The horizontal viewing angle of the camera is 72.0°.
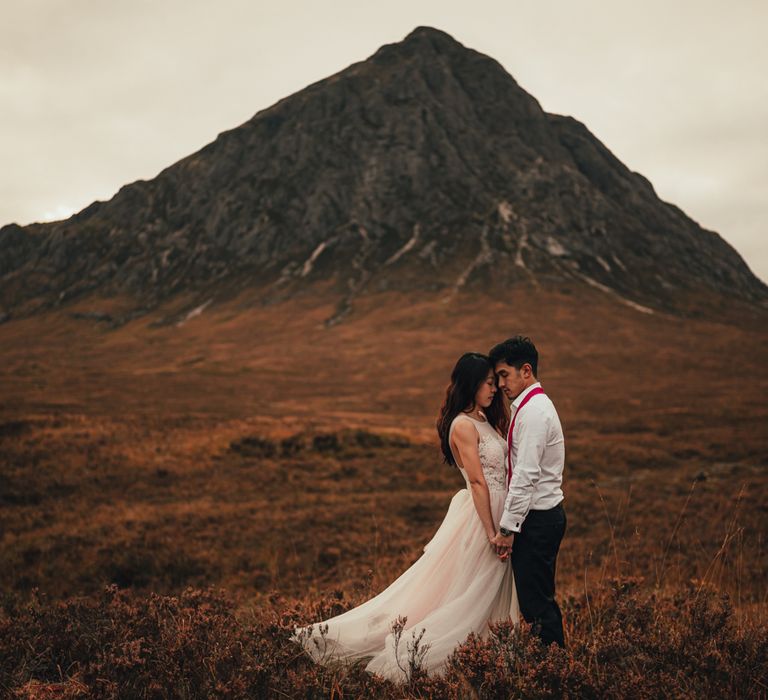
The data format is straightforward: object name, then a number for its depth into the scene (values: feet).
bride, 14.15
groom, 13.93
